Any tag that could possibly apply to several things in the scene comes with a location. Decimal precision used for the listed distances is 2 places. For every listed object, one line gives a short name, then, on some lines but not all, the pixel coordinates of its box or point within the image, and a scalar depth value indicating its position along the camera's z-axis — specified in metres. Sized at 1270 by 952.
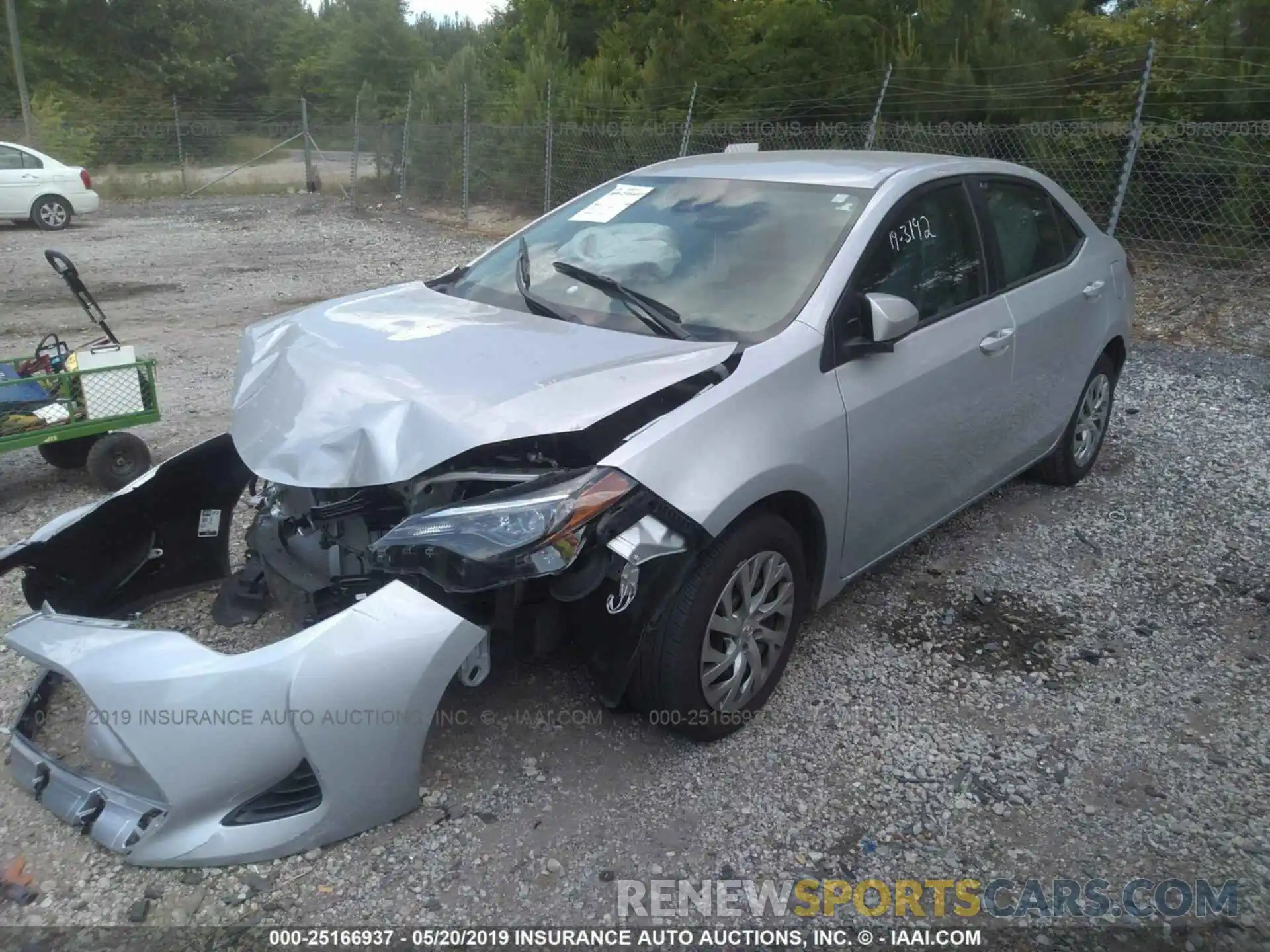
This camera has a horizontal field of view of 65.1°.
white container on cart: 4.95
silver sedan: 2.49
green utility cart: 4.82
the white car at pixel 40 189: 15.93
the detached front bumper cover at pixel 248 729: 2.41
